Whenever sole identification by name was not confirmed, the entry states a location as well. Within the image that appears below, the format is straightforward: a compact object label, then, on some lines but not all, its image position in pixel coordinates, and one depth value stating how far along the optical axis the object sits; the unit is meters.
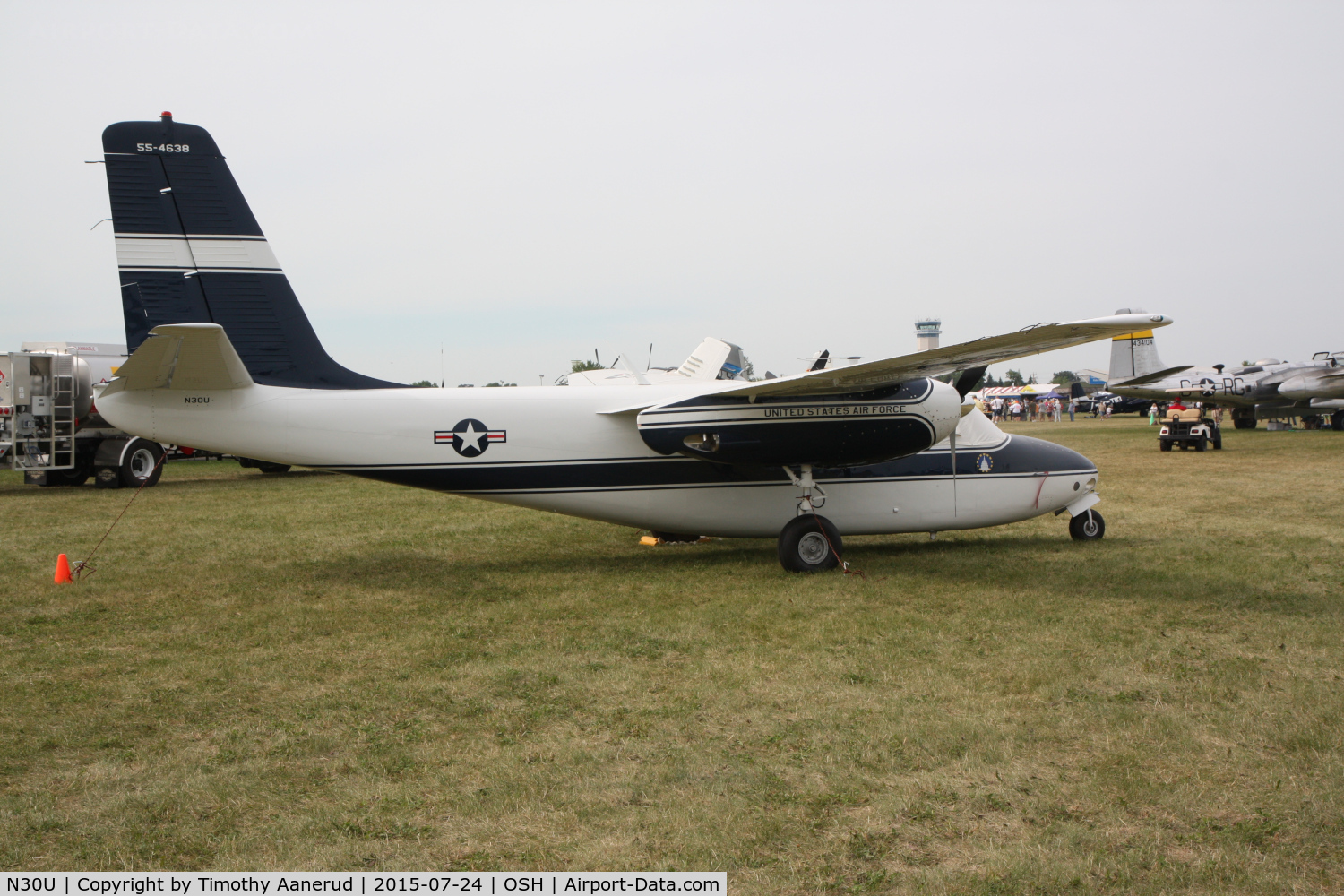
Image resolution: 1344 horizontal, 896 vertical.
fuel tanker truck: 19.25
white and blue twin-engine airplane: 9.06
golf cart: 27.59
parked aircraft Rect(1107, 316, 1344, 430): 36.41
